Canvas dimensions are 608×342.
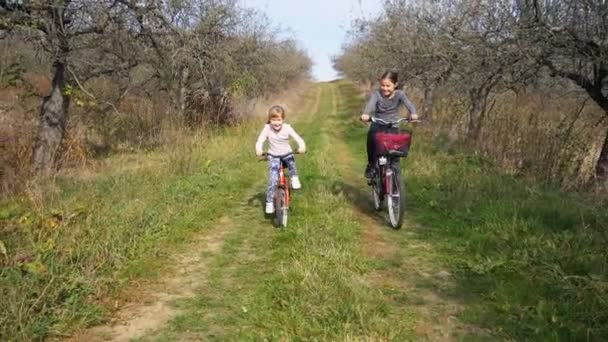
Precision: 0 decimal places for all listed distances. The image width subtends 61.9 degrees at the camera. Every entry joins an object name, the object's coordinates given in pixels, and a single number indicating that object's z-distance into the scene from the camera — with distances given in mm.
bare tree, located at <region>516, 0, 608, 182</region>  7176
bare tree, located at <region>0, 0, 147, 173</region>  8617
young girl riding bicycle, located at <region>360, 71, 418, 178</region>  6746
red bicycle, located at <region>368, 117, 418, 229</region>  6391
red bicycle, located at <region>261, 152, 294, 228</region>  6484
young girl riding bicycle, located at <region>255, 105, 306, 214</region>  6656
